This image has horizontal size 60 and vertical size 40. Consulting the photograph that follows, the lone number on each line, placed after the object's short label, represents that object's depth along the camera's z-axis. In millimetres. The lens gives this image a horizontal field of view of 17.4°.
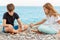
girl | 3923
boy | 3860
